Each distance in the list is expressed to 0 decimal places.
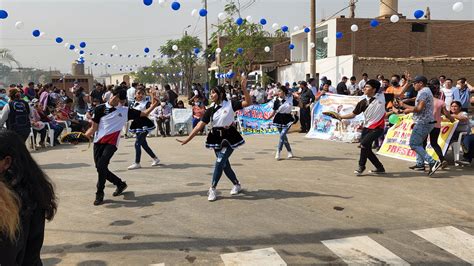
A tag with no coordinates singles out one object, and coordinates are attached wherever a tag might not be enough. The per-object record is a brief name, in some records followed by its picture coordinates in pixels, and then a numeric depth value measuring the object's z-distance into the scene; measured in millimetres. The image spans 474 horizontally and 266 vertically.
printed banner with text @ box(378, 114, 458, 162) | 8508
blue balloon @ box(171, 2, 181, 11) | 13457
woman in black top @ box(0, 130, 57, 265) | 2018
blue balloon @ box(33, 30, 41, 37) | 16453
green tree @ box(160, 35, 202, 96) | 49312
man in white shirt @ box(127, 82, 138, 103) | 15898
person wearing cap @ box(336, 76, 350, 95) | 15328
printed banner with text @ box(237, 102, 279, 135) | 15195
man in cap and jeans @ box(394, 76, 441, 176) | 7593
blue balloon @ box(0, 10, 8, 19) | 11609
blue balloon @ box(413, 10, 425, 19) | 15492
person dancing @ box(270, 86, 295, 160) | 9453
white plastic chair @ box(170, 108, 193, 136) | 15062
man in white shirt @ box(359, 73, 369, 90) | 14564
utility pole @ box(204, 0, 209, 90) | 32844
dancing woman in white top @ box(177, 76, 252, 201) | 6297
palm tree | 29752
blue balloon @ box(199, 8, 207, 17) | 15477
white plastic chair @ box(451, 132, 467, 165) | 8570
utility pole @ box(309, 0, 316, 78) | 17250
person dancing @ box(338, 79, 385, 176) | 7664
